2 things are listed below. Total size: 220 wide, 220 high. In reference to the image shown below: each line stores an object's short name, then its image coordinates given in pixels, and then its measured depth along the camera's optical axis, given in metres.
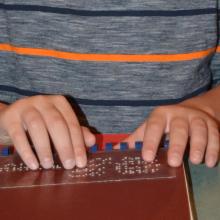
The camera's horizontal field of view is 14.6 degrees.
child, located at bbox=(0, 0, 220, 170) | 0.87
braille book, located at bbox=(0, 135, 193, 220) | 0.64
